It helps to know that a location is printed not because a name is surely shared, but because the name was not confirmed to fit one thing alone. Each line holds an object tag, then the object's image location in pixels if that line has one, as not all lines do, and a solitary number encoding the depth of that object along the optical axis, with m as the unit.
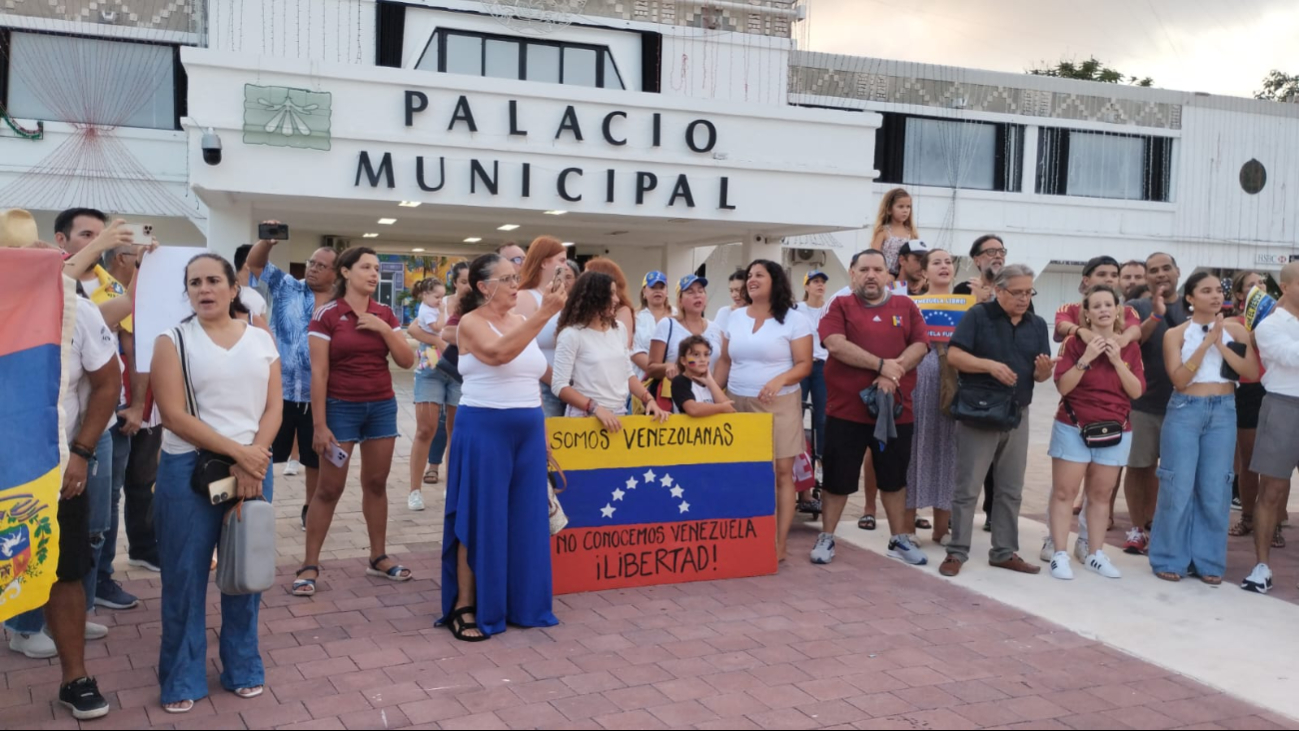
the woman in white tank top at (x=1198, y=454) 6.48
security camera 12.70
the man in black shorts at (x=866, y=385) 6.53
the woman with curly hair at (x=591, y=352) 5.88
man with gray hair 6.38
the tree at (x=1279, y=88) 37.34
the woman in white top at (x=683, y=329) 6.90
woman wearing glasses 5.05
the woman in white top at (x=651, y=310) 7.64
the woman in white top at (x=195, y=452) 4.04
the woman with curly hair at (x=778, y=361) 6.61
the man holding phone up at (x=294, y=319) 6.41
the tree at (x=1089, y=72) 37.91
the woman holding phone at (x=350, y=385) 5.74
